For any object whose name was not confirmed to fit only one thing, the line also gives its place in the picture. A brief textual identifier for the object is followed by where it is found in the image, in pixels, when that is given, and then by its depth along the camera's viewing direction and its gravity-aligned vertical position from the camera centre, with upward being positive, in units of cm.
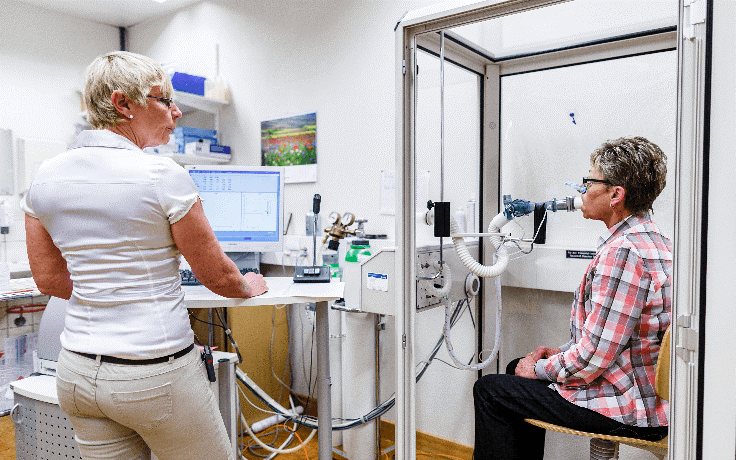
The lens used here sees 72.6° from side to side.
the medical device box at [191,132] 299 +50
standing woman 99 -11
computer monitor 216 +5
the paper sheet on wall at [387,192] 241 +10
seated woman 134 -36
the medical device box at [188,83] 284 +76
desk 163 -30
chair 123 -62
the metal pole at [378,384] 212 -73
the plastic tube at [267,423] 251 -107
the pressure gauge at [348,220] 222 -3
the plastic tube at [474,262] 170 -16
